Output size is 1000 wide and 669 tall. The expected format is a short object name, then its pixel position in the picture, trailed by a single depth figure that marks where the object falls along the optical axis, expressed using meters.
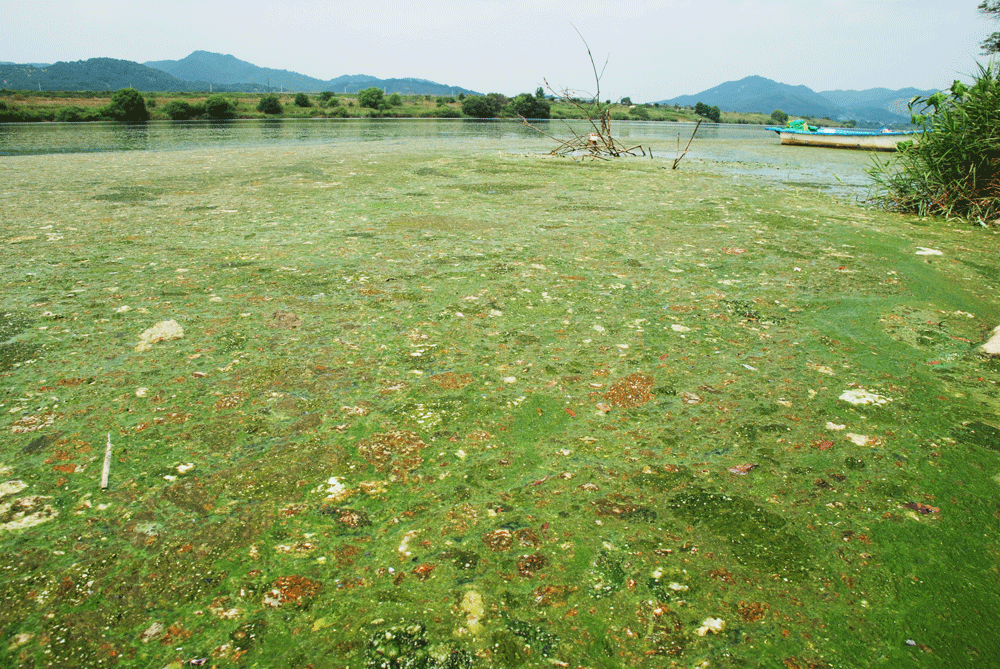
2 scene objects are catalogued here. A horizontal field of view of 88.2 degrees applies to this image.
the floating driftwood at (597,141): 13.67
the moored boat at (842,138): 18.61
